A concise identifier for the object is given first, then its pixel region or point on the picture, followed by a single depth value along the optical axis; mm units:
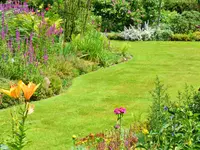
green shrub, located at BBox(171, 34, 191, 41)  17409
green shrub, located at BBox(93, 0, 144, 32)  18656
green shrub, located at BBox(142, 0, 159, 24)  18844
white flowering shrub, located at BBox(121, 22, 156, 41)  17156
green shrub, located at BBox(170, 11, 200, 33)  18750
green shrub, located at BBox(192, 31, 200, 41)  17375
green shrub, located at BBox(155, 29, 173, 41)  17562
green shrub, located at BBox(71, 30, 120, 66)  11656
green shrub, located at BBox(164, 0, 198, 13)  22500
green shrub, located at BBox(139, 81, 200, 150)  4098
